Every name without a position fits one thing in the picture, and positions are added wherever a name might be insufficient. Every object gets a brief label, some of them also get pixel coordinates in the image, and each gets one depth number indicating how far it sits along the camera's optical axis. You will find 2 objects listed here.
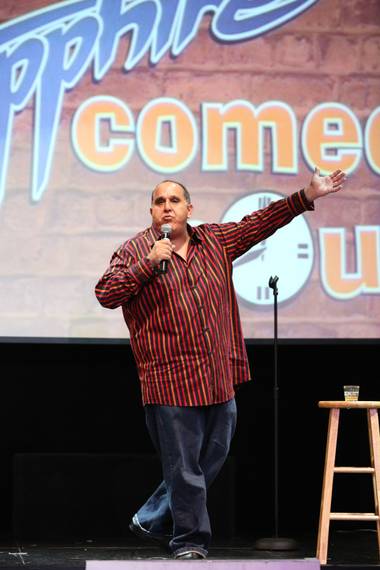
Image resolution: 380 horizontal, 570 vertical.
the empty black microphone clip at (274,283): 8.65
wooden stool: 8.37
